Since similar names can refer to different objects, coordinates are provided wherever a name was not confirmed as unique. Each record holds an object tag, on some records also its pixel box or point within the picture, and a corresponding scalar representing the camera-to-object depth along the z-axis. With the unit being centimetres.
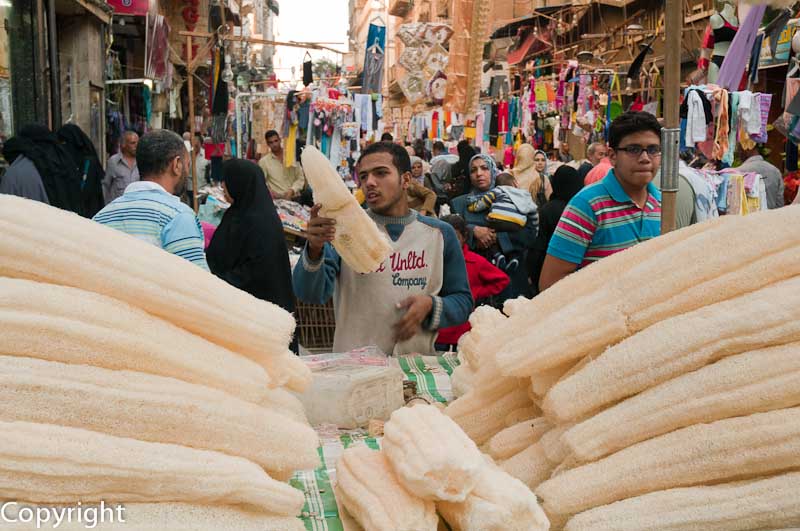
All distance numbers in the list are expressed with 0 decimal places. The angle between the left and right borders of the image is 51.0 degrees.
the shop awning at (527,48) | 2611
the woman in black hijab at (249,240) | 545
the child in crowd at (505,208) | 765
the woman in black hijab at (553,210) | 681
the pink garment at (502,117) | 2094
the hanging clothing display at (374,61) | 1803
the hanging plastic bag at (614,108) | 1498
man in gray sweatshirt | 364
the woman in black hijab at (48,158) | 739
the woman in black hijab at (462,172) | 978
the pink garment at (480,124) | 2081
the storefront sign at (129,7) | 1336
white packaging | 243
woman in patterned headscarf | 762
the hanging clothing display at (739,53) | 971
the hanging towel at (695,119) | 977
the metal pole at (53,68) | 977
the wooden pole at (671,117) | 311
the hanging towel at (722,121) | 980
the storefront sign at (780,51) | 993
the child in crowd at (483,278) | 583
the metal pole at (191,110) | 1163
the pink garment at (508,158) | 1972
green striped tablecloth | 178
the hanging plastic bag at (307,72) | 2088
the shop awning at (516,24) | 2620
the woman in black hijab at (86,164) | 873
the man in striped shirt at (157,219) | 401
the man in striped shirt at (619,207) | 359
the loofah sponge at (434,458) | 151
